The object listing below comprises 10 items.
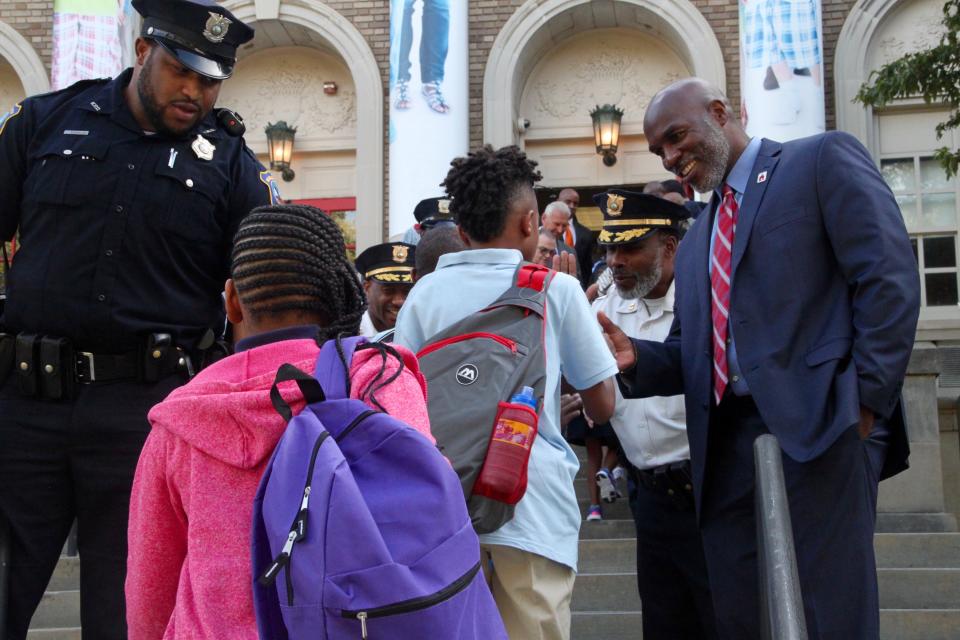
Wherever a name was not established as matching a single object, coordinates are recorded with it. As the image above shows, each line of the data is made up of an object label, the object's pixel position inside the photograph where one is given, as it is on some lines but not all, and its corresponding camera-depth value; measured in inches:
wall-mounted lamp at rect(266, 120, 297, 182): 591.2
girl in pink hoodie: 83.9
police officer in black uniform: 122.2
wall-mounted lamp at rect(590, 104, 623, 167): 573.6
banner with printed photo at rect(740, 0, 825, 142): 493.7
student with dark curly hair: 119.5
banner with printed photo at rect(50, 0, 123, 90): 536.1
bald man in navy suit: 120.4
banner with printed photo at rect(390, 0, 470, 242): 519.2
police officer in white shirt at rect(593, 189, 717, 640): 155.2
